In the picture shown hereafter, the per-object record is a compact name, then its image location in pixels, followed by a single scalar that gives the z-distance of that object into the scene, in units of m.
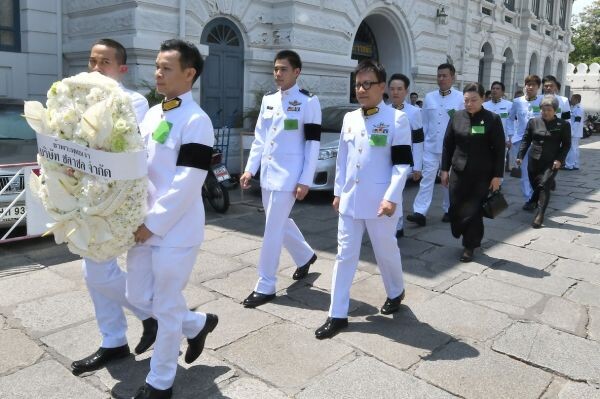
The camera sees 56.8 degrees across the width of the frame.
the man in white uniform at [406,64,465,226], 7.20
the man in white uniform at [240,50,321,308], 4.37
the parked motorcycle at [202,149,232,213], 7.61
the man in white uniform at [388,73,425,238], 6.07
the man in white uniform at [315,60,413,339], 3.81
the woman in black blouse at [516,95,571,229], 7.57
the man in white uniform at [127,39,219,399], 2.77
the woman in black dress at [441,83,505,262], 5.57
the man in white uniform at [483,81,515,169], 10.63
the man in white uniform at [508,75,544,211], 8.84
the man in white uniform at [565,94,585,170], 13.82
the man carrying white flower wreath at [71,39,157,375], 3.10
